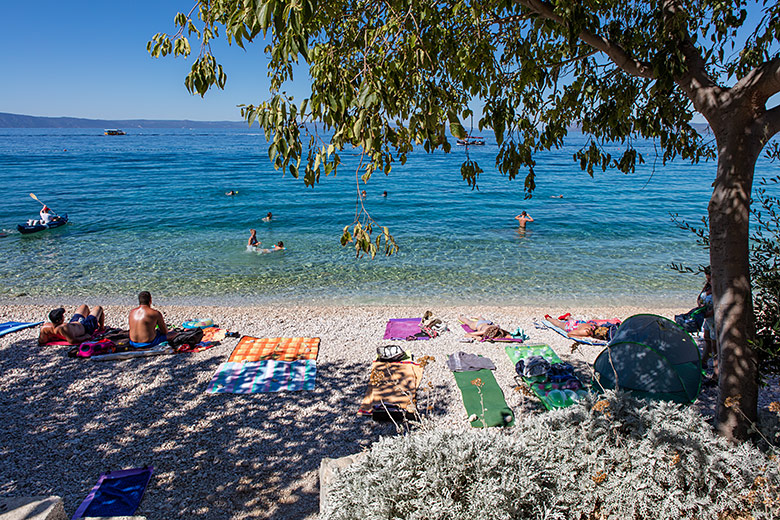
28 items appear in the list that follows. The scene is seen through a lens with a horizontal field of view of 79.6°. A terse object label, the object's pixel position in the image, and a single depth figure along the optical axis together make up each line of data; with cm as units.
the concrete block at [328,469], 468
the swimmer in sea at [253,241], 2076
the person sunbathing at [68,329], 973
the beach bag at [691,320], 984
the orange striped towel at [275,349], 925
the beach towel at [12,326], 1066
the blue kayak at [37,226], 2320
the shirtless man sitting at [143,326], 945
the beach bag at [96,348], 920
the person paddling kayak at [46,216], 2433
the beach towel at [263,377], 810
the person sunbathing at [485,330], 1019
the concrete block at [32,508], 398
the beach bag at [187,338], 953
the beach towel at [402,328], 1051
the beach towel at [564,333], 1017
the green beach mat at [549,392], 738
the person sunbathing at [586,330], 1038
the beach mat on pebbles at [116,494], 520
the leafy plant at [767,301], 518
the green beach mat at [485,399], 708
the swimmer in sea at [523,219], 2578
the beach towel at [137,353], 912
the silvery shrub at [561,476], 397
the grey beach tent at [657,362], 728
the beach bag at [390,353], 910
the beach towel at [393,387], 746
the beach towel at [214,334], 1027
